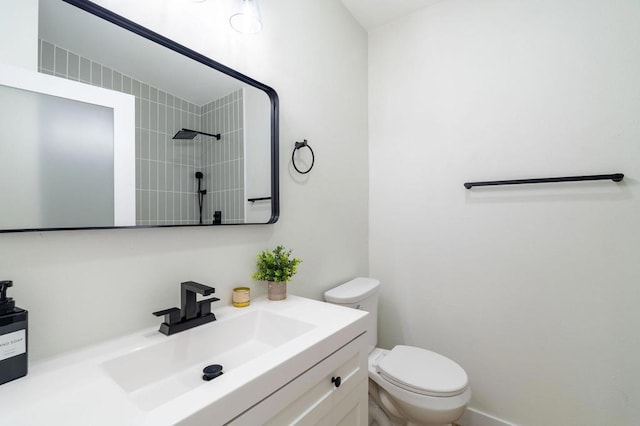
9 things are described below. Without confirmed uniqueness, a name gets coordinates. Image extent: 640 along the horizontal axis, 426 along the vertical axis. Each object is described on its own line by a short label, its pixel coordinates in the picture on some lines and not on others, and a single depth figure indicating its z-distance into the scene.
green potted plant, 1.16
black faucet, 0.83
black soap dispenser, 0.57
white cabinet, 0.65
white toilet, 1.24
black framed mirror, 0.72
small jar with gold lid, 1.08
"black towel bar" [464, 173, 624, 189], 1.29
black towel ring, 1.39
